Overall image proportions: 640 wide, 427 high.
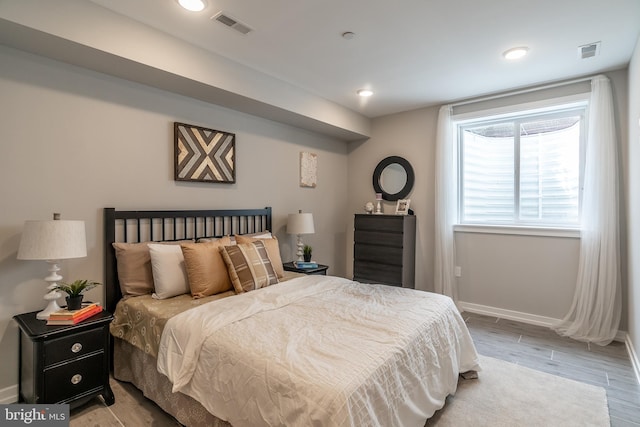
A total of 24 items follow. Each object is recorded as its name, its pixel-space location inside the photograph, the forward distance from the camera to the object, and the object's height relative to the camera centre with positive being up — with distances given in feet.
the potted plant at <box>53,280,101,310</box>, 6.28 -1.62
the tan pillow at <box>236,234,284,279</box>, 9.27 -1.14
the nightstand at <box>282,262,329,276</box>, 10.98 -1.99
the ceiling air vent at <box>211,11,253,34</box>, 6.96 +4.33
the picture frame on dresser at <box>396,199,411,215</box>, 13.62 +0.28
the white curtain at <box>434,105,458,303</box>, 12.52 +0.35
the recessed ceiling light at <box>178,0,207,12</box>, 6.43 +4.28
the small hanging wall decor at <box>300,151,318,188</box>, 13.29 +1.85
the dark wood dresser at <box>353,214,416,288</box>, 12.80 -1.52
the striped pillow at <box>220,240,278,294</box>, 7.93 -1.41
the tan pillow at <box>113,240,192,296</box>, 7.57 -1.38
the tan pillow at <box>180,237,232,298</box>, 7.55 -1.39
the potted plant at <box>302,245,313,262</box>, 12.42 -1.58
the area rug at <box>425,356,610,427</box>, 6.11 -3.98
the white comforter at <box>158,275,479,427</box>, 4.04 -2.19
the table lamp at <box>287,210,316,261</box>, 11.71 -0.42
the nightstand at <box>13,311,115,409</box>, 5.68 -2.82
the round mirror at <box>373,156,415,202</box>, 13.93 +1.57
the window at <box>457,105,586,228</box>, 10.99 +1.67
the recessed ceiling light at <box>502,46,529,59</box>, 8.45 +4.36
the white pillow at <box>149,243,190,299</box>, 7.42 -1.40
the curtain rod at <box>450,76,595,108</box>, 10.33 +4.30
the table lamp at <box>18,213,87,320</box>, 5.94 -0.62
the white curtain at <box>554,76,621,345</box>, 9.59 -0.56
